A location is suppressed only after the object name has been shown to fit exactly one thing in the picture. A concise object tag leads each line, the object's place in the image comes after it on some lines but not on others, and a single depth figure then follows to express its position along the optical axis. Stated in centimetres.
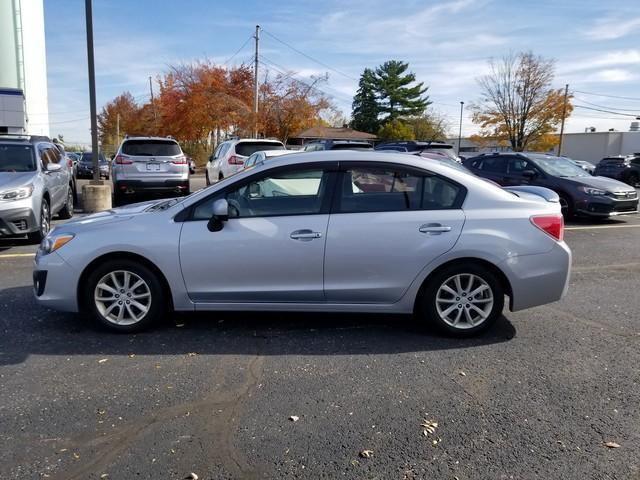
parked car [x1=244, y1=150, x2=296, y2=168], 1180
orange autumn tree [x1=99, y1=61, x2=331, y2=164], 3931
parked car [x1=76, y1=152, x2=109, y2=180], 2770
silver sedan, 445
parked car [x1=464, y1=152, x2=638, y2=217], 1170
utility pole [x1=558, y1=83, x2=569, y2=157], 4494
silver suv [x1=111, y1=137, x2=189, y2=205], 1290
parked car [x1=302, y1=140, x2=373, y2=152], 1426
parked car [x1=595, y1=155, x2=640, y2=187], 2669
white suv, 1504
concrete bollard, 1244
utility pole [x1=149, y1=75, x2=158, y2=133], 4795
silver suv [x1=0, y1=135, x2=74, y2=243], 779
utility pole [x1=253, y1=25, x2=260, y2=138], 3659
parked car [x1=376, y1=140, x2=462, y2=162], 1514
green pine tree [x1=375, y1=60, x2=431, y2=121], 6938
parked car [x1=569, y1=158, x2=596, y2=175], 3012
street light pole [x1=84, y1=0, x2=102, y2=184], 1265
